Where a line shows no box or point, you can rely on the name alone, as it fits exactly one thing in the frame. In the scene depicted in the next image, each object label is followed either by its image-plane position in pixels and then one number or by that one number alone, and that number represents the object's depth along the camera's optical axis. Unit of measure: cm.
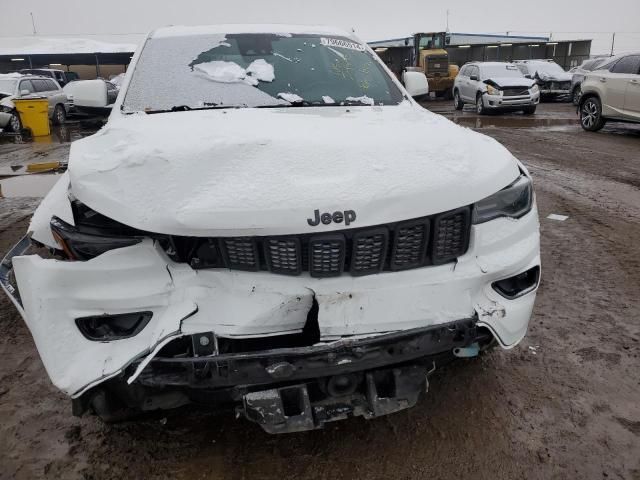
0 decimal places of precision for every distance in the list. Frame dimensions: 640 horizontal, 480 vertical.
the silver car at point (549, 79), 2150
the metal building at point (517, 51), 3203
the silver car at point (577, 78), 1808
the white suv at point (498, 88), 1641
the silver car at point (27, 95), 1443
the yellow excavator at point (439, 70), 2619
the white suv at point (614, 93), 1073
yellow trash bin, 1470
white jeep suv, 186
